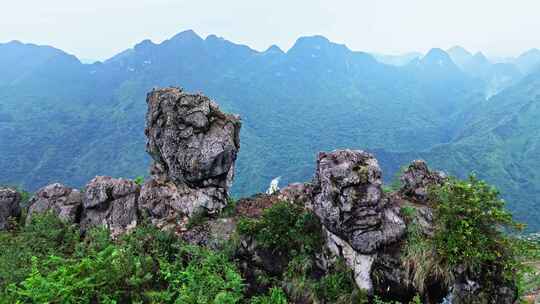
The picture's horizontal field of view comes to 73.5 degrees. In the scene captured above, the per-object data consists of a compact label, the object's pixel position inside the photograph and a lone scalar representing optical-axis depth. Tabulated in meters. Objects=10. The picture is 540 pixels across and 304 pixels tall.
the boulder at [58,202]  13.58
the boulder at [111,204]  12.80
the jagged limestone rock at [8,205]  14.43
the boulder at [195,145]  12.96
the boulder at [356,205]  10.21
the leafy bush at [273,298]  9.57
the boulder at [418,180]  12.32
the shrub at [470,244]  9.29
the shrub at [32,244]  9.99
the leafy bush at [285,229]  10.77
